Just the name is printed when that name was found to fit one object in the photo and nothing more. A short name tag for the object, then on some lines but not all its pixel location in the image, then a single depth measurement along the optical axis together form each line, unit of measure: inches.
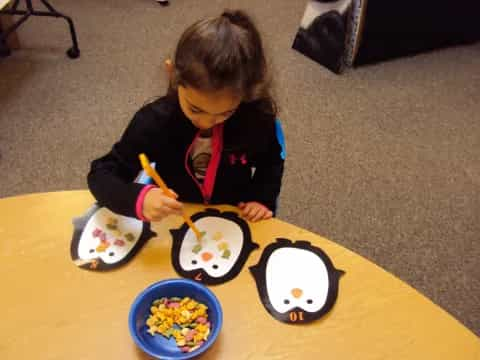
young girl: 27.5
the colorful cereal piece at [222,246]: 29.8
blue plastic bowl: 24.1
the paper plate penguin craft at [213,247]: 28.4
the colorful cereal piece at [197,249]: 29.4
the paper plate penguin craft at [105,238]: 28.5
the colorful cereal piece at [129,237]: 29.8
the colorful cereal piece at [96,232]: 30.0
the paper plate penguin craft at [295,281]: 26.9
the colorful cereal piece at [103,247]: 29.1
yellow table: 25.0
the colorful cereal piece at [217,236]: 30.4
